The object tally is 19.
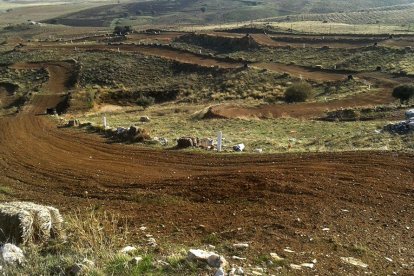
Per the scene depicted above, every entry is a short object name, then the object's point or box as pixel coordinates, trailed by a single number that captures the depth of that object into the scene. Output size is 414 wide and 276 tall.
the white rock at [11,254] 8.02
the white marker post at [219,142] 19.68
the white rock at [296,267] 8.65
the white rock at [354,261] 8.98
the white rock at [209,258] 8.13
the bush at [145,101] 47.38
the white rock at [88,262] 7.64
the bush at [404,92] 37.66
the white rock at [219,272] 7.80
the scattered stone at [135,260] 8.12
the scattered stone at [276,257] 8.92
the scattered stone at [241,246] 9.37
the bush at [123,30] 98.25
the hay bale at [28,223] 8.99
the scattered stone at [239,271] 8.06
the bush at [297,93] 44.06
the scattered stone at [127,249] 8.78
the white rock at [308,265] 8.73
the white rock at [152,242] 9.61
